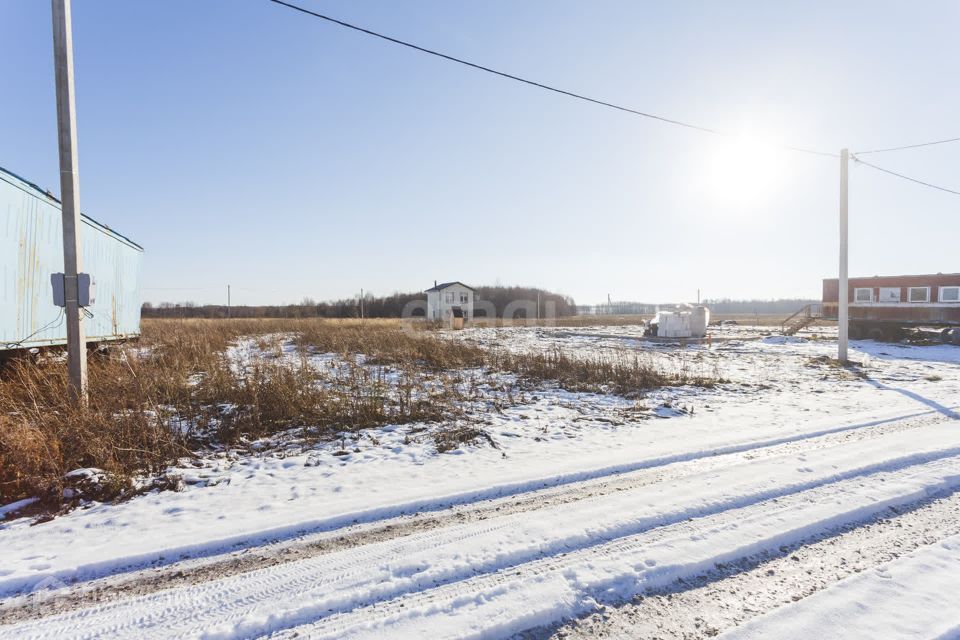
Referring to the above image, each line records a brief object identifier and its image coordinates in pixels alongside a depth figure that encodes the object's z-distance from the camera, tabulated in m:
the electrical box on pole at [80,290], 5.12
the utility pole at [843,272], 13.19
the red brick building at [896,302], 21.20
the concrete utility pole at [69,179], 5.21
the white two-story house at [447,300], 44.28
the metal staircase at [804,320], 26.34
